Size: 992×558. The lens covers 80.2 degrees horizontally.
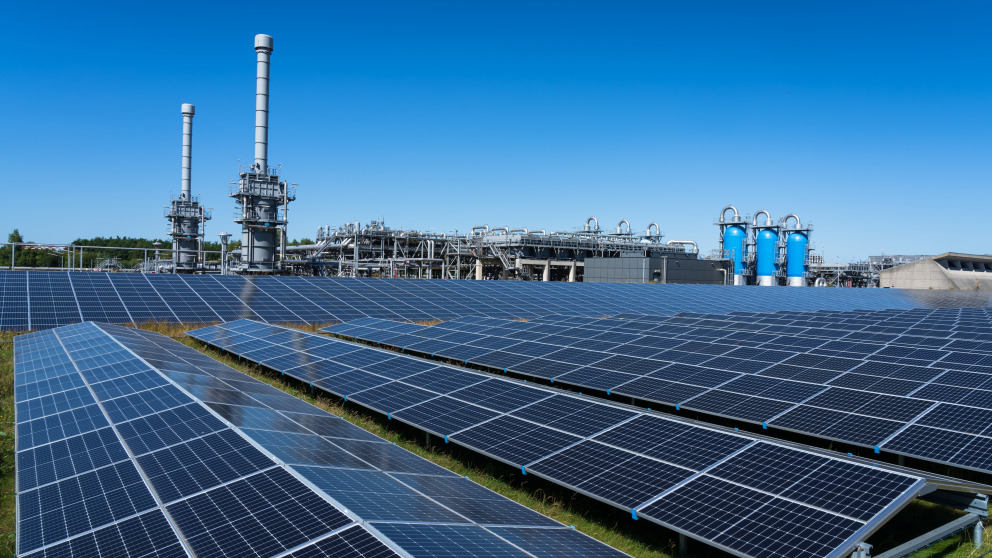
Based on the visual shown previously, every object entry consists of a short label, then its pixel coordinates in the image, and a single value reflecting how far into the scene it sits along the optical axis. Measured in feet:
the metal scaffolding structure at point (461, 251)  212.02
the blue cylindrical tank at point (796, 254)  262.67
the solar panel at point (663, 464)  19.90
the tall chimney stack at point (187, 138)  211.41
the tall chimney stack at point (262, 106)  164.25
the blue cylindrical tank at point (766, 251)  264.11
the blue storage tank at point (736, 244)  265.75
